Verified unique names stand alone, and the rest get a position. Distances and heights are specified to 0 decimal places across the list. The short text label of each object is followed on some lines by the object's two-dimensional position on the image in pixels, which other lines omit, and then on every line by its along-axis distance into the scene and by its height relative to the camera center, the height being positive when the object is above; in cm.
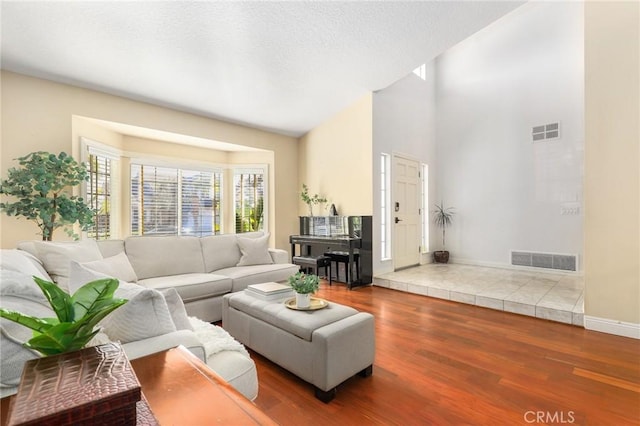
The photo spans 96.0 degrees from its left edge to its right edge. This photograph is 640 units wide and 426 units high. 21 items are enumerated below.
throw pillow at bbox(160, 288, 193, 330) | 141 -48
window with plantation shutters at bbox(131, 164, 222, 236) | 465 +23
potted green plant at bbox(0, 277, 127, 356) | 63 -23
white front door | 504 +1
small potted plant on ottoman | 204 -52
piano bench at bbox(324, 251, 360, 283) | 445 -73
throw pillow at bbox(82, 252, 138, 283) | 246 -46
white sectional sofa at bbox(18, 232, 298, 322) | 252 -54
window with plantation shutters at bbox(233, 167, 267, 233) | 560 +27
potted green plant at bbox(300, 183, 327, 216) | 530 +27
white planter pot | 206 -62
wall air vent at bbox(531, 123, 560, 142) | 471 +133
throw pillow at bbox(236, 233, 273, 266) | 371 -49
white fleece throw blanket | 143 -67
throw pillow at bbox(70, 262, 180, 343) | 119 -43
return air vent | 457 -81
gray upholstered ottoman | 174 -84
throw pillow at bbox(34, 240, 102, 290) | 229 -34
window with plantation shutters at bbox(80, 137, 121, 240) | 384 +40
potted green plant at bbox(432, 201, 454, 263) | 580 -16
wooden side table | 62 -45
